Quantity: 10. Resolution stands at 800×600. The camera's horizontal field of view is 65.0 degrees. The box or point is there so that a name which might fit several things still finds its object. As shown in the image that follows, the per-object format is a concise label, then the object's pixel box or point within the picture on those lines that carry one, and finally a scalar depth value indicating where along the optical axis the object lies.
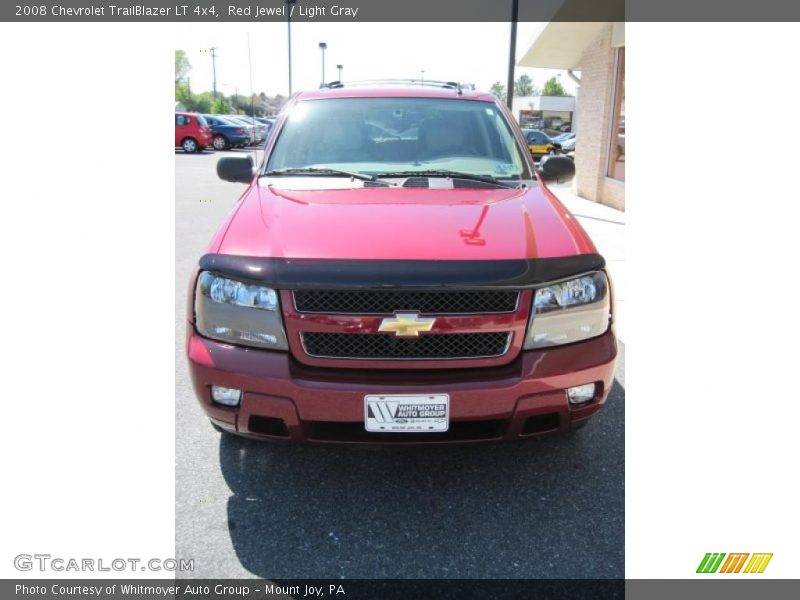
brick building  11.47
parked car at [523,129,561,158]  24.88
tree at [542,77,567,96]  92.06
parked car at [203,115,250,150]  27.36
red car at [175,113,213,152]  25.25
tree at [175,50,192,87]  70.25
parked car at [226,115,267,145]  29.09
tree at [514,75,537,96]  116.68
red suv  2.36
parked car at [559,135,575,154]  25.85
